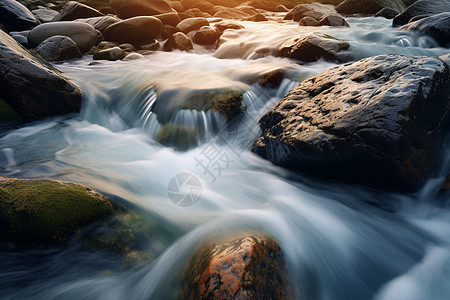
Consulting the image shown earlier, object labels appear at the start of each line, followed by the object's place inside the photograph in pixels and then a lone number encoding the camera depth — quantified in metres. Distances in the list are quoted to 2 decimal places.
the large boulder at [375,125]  2.86
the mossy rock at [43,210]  2.28
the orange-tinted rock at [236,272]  1.64
